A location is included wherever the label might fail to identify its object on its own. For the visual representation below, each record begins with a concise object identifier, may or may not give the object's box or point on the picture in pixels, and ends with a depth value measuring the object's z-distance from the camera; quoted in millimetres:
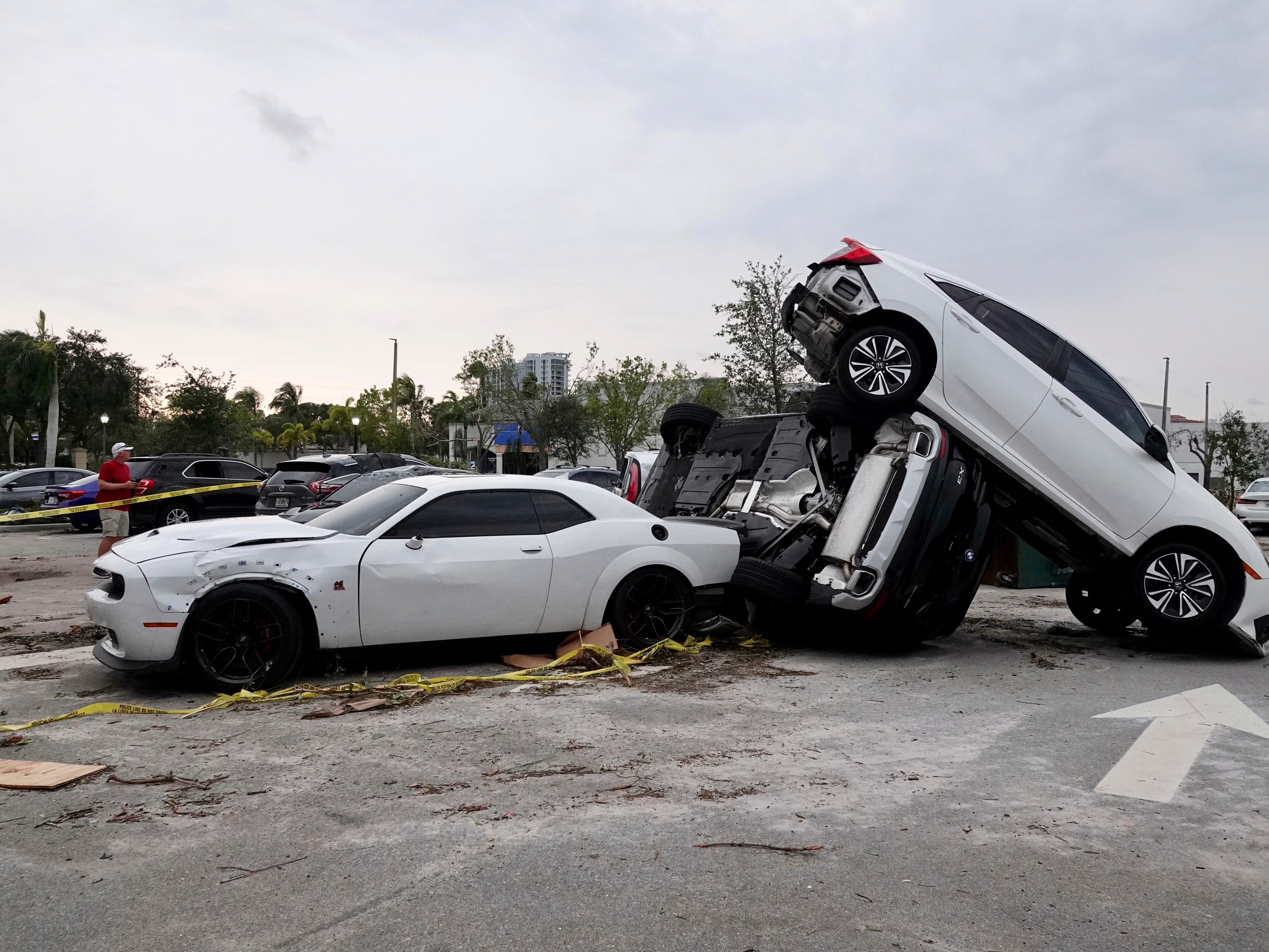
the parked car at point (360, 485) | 13813
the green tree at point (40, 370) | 44875
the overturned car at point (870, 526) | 7438
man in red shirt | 12672
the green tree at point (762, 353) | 25094
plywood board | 4328
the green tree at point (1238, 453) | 45688
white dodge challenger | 6000
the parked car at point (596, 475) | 22500
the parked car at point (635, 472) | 10695
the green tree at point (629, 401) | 46406
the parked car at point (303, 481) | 18438
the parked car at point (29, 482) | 24078
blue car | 19656
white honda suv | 7754
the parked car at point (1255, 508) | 22422
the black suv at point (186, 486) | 19031
